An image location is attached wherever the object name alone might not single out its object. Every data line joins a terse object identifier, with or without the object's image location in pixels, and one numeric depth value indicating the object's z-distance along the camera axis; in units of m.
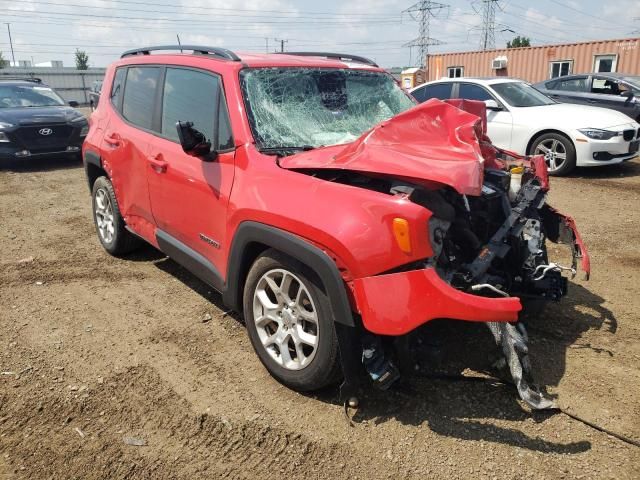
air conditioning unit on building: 22.31
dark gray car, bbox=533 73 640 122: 11.59
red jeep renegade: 2.45
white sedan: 8.36
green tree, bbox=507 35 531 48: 54.19
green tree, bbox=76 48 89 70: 69.30
